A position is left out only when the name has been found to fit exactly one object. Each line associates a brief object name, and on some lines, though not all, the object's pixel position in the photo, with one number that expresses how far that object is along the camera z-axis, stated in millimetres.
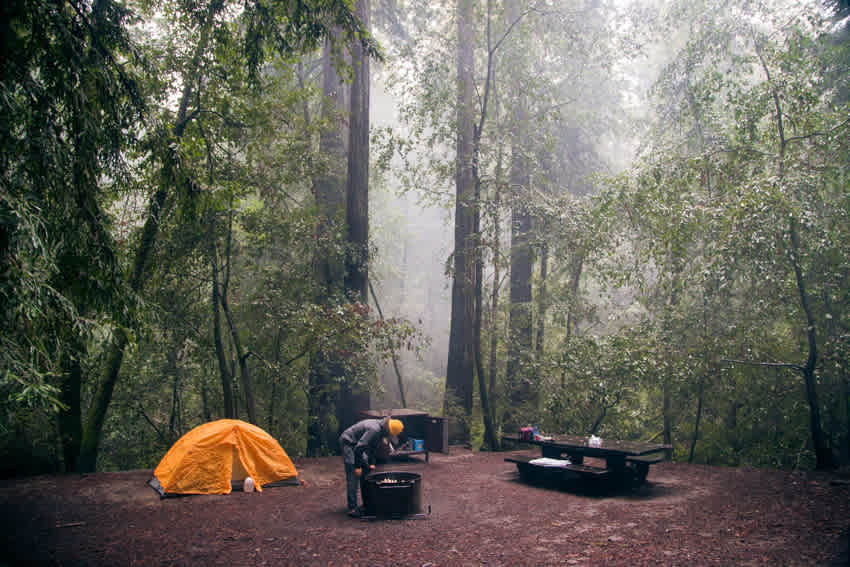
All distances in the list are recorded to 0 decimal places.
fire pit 6977
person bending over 7234
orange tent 8023
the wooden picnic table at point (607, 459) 8281
